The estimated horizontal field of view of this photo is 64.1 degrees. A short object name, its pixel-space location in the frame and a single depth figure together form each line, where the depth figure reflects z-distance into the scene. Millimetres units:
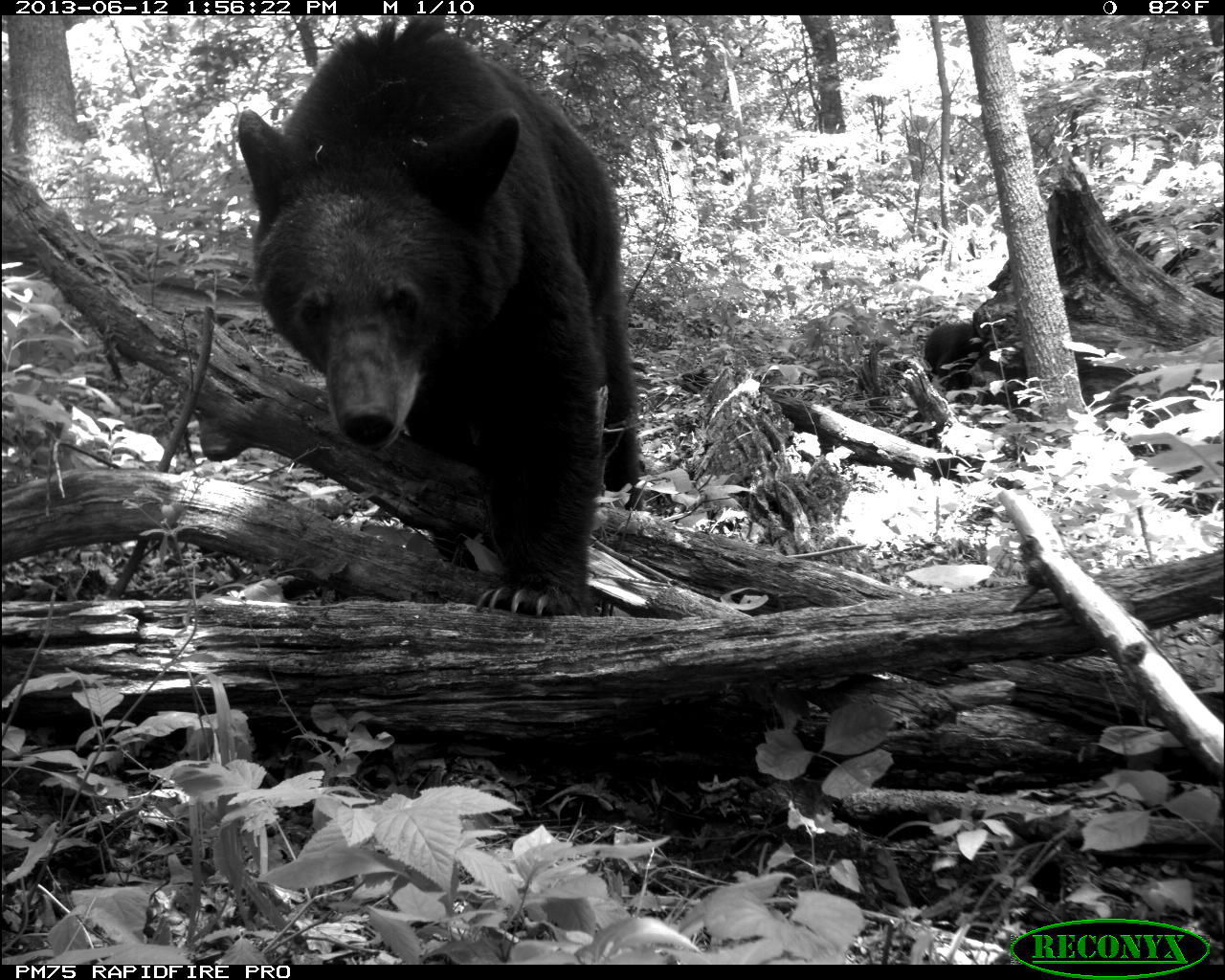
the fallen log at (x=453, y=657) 2852
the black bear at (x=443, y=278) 3627
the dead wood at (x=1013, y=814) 2217
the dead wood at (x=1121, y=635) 1942
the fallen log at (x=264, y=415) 4199
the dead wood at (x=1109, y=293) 3055
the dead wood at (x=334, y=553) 3484
